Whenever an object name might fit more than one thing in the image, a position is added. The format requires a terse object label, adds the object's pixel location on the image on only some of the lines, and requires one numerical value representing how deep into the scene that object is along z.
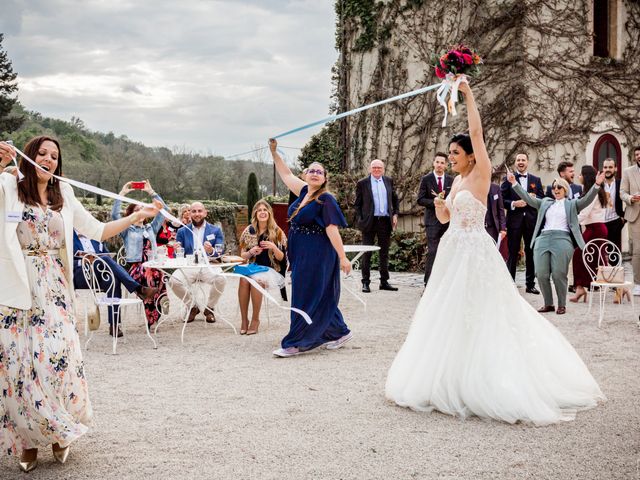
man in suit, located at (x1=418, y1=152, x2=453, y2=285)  9.80
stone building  13.38
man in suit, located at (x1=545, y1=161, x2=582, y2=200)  9.25
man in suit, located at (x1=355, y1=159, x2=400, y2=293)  10.73
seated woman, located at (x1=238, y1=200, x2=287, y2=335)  7.71
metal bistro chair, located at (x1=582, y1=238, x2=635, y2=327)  7.78
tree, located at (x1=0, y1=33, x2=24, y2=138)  27.12
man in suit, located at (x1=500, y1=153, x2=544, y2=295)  10.05
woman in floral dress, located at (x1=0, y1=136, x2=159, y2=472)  3.43
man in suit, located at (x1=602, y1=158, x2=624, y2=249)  9.88
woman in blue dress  6.37
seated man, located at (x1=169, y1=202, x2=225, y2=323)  8.26
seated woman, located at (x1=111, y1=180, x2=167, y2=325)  7.96
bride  4.32
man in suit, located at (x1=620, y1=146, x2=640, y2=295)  9.37
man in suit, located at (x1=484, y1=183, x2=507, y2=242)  9.23
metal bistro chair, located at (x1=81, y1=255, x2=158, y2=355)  6.89
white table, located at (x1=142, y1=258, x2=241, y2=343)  7.21
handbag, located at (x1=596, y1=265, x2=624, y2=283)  8.01
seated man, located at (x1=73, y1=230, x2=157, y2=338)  7.45
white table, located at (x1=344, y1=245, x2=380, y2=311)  8.91
